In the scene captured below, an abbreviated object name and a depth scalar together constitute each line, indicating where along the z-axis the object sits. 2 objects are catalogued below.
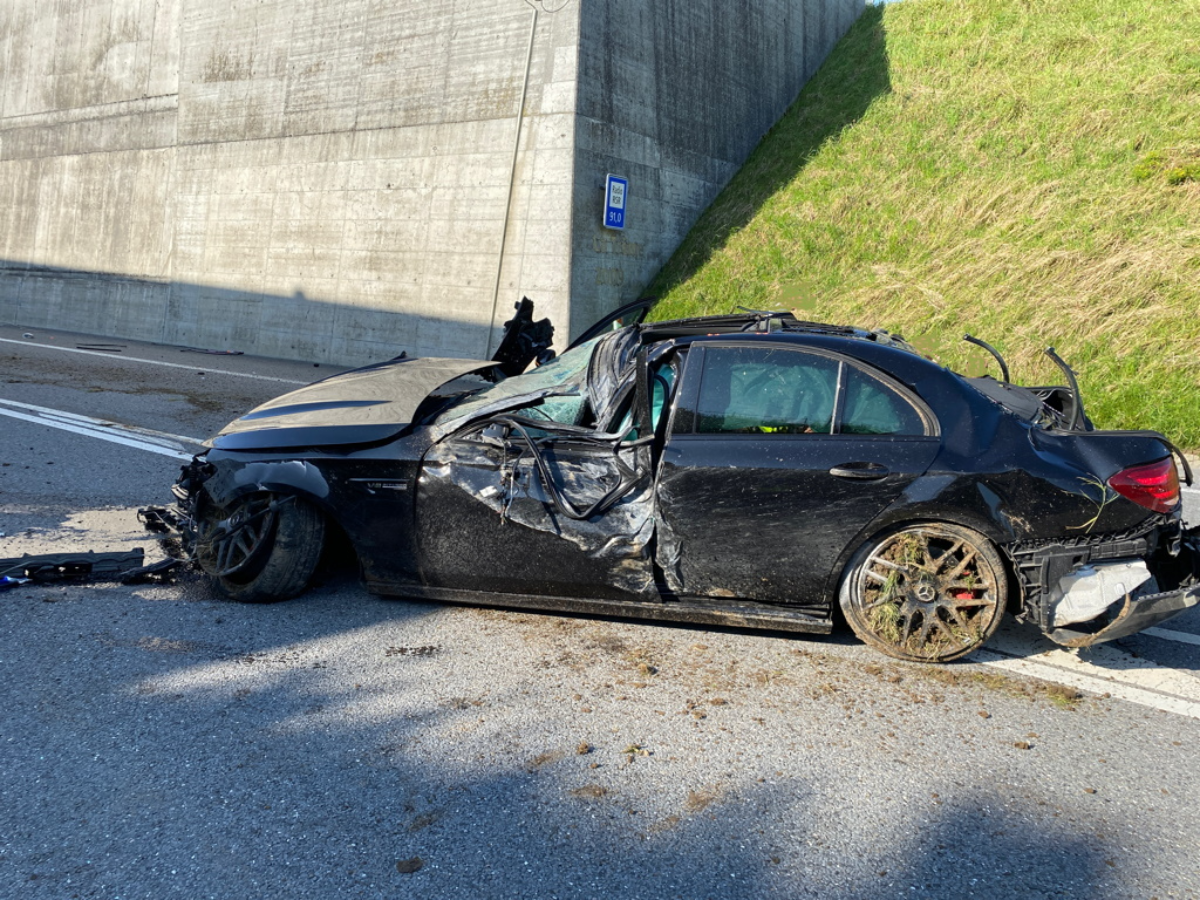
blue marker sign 15.37
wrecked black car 3.75
